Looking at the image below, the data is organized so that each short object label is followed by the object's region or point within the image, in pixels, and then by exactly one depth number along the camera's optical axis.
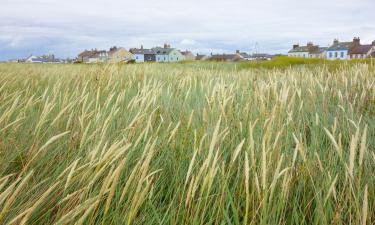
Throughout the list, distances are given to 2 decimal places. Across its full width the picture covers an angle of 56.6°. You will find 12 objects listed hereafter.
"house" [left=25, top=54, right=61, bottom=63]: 106.25
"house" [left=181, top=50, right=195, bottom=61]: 123.20
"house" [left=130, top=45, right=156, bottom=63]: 111.81
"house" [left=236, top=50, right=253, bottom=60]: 116.81
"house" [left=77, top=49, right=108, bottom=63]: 107.12
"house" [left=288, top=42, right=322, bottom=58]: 100.62
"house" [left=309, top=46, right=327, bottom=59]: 100.03
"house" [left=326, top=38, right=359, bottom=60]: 84.84
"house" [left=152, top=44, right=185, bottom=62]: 111.81
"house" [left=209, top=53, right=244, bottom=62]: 108.05
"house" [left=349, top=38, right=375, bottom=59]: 78.31
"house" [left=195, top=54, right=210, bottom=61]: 120.56
